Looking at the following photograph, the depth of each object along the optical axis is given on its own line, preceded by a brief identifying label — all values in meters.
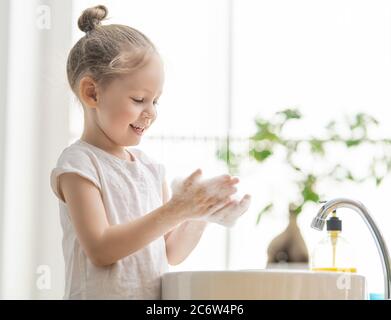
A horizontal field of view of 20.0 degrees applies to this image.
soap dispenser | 2.49
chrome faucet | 2.31
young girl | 1.96
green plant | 3.52
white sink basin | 1.92
